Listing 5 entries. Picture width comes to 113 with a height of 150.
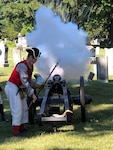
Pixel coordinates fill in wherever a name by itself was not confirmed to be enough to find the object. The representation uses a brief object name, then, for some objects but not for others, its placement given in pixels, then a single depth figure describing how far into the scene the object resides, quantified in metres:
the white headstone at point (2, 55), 24.99
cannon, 7.59
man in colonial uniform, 7.74
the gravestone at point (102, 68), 17.16
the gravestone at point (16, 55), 23.36
